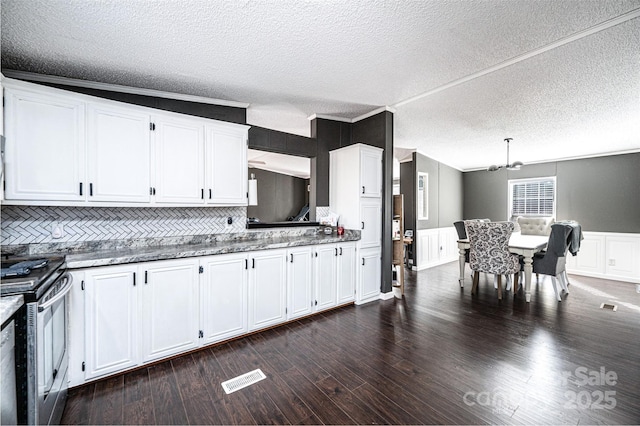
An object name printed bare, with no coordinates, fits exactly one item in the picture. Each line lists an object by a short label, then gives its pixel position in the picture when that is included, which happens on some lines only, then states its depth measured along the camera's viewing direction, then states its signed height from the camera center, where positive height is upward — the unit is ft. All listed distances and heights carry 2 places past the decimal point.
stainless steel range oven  4.00 -2.20
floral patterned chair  12.64 -2.03
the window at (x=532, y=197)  20.39 +1.04
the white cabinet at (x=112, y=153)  6.54 +1.67
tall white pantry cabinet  11.84 +0.31
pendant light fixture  15.14 +2.61
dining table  12.55 -2.06
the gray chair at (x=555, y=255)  12.05 -2.22
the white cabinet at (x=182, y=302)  6.34 -2.77
